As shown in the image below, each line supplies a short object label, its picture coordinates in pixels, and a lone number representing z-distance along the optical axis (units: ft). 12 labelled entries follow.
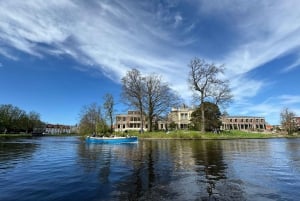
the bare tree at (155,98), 203.72
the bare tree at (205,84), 173.37
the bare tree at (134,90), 202.49
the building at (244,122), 440.86
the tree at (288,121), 301.63
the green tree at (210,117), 222.40
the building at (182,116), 373.20
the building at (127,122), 378.73
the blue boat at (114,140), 138.62
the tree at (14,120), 323.16
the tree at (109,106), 234.79
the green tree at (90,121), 246.88
